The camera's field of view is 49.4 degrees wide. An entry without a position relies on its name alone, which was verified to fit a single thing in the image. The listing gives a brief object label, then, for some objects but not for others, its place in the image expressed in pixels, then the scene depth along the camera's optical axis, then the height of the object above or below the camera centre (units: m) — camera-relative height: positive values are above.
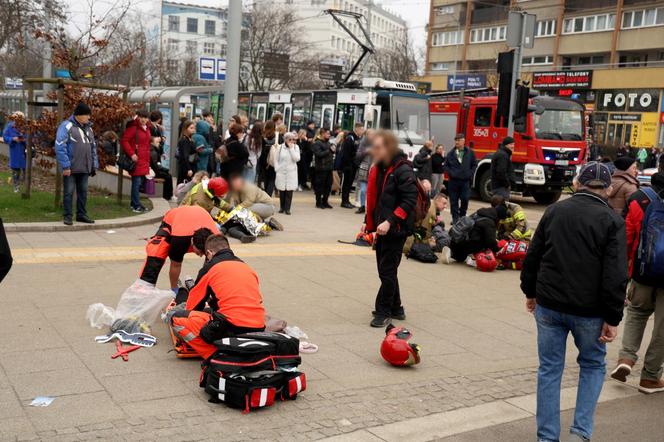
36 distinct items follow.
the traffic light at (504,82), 11.64 +0.73
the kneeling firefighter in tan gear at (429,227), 10.88 -1.61
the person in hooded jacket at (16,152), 14.51 -1.10
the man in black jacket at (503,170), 13.41 -0.80
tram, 19.95 +0.28
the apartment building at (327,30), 102.62 +12.49
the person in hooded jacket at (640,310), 5.72 -1.42
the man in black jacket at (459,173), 14.07 -0.95
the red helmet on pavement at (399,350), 5.78 -1.83
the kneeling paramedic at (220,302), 5.18 -1.40
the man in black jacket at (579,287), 4.23 -0.92
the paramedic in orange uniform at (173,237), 6.35 -1.14
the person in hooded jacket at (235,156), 12.85 -0.81
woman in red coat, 12.55 -0.80
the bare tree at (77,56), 13.11 +0.82
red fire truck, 19.28 -0.34
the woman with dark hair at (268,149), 15.50 -0.79
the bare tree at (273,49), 47.81 +4.54
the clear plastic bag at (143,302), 6.26 -1.70
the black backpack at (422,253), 10.62 -1.92
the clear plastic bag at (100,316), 6.27 -1.84
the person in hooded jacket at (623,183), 8.15 -0.54
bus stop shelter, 19.08 -0.21
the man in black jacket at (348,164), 16.37 -1.06
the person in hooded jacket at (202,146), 14.53 -0.76
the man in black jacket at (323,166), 15.38 -1.07
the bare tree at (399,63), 58.39 +4.78
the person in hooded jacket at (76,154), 10.57 -0.78
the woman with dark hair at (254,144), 14.48 -0.66
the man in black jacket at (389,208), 6.85 -0.83
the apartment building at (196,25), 97.44 +11.45
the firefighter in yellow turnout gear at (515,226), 10.86 -1.48
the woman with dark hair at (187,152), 14.33 -0.88
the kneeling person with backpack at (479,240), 10.48 -1.65
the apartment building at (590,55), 42.81 +5.35
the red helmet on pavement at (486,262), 10.27 -1.92
